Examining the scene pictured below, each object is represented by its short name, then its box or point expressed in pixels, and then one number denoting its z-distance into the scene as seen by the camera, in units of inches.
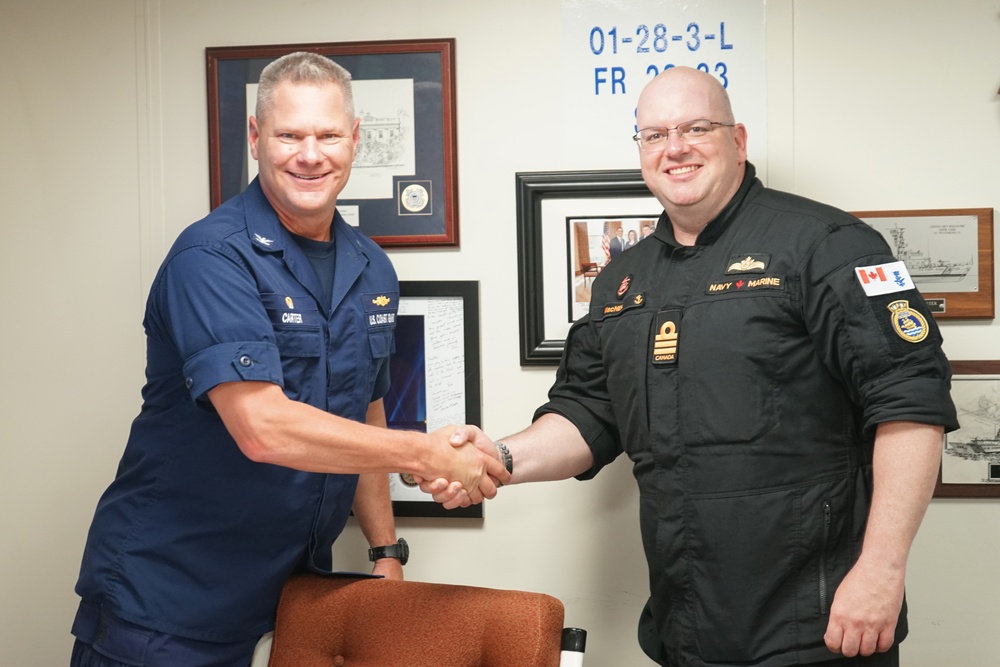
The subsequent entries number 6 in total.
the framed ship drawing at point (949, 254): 85.7
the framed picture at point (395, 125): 90.1
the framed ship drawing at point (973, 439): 85.9
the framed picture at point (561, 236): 88.9
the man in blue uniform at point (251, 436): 65.4
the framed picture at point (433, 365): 91.0
